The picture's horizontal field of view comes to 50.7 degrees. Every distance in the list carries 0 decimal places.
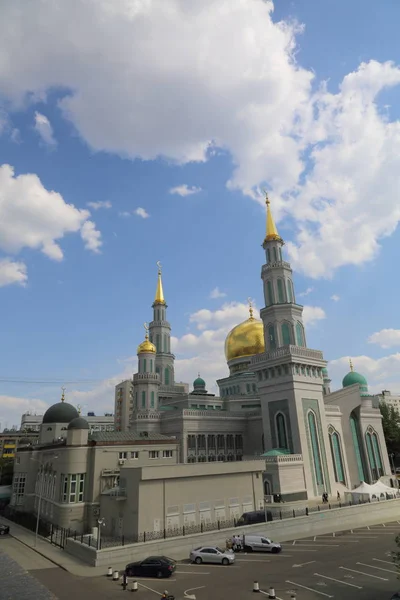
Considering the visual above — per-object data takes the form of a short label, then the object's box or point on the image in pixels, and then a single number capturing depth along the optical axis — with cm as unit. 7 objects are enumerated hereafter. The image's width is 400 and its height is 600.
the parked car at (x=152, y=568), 2167
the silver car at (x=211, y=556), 2362
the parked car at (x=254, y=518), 3059
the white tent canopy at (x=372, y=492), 3806
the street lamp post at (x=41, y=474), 4177
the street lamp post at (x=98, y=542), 2453
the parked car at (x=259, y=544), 2614
